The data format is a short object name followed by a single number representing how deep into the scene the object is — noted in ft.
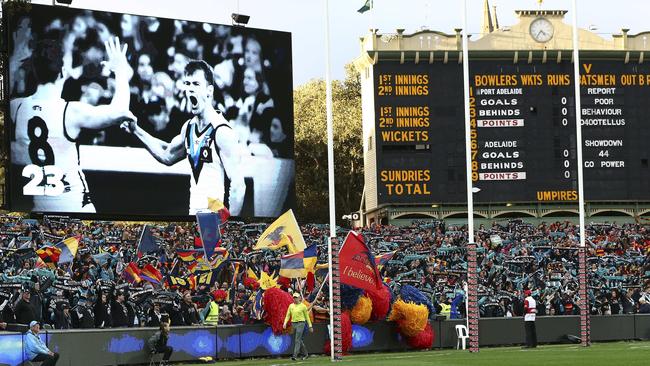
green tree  281.54
